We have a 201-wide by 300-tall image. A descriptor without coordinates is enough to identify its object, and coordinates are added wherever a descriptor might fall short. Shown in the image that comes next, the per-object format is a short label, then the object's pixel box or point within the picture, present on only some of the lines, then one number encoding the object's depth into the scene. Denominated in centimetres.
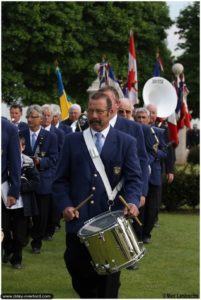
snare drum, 672
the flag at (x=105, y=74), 1811
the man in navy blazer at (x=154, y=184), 1338
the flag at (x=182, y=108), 2102
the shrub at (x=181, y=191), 1864
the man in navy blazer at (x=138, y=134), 908
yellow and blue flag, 1877
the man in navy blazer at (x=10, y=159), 893
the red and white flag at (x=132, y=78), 1778
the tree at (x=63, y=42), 4278
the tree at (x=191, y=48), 5759
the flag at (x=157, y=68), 2258
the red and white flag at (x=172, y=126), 1862
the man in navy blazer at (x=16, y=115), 1343
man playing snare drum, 718
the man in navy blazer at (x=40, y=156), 1199
